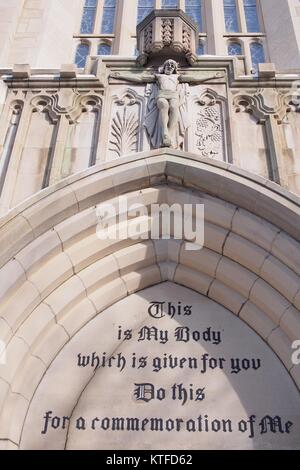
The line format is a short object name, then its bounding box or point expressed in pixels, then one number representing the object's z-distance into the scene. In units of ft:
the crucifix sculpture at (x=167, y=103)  18.65
